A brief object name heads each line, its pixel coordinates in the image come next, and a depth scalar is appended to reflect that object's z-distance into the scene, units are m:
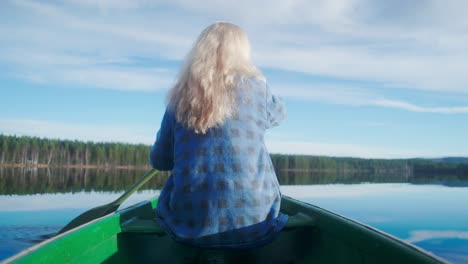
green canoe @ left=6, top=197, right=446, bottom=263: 1.96
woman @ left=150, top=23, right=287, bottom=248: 2.19
